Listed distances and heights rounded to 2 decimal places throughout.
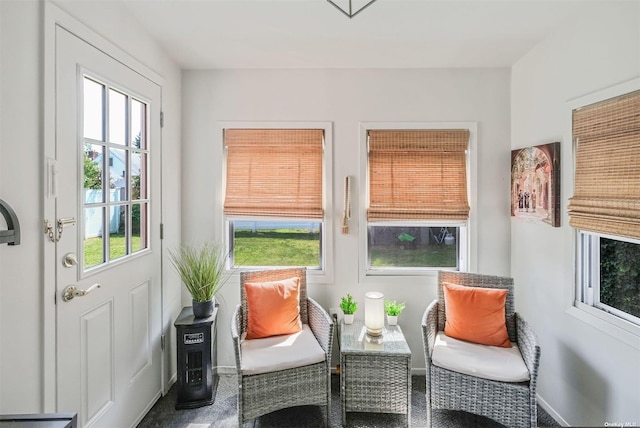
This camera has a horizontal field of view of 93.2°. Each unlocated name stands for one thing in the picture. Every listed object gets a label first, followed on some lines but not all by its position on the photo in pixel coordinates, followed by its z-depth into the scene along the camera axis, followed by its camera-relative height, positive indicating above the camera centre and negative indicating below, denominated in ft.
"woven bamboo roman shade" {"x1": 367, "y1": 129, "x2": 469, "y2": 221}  8.14 +1.04
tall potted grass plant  6.98 -1.60
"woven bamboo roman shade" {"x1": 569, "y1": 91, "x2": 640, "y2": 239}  4.88 +0.77
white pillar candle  6.85 -2.36
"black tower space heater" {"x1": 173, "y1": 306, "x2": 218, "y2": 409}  6.78 -3.40
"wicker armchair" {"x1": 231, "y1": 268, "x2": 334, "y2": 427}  5.89 -3.51
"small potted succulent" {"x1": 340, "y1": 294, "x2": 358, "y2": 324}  7.68 -2.48
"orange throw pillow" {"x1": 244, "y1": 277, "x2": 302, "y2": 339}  7.02 -2.32
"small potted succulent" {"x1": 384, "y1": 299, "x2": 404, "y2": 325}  7.61 -2.55
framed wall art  6.51 +0.65
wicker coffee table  6.32 -3.56
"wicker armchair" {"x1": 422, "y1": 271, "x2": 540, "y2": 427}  5.57 -3.42
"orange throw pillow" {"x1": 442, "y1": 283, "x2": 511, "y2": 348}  6.61 -2.34
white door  4.59 -0.48
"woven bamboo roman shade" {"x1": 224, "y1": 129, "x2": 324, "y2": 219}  8.23 +1.13
